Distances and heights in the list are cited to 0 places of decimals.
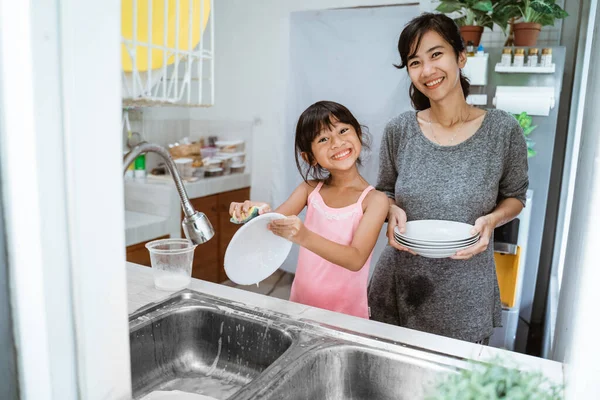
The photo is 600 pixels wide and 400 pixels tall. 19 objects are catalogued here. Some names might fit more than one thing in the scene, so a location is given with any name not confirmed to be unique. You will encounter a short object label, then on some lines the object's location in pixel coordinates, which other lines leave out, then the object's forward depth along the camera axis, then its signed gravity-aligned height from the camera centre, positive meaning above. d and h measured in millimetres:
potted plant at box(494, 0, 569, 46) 2307 +514
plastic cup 1314 -412
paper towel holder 2381 +117
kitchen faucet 965 -208
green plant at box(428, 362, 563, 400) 541 -290
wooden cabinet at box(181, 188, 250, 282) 3324 -884
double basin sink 944 -500
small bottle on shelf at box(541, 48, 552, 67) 2359 +317
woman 1384 -173
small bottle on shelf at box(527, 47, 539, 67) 2378 +318
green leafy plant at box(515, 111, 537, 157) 2404 -1
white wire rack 800 +93
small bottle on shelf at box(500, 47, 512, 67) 2426 +321
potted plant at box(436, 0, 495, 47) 2335 +525
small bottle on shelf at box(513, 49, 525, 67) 2396 +314
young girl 1399 -268
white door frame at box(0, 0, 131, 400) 434 -73
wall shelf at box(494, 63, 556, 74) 2371 +261
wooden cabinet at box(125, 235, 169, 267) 2768 -803
